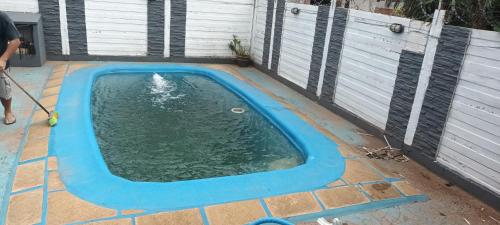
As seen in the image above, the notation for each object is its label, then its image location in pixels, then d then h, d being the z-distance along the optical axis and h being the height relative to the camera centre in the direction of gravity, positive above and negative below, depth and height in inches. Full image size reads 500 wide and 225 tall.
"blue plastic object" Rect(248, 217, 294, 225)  93.8 -54.4
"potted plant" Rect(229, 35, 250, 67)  362.9 -48.7
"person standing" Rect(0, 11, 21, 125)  154.4 -23.8
